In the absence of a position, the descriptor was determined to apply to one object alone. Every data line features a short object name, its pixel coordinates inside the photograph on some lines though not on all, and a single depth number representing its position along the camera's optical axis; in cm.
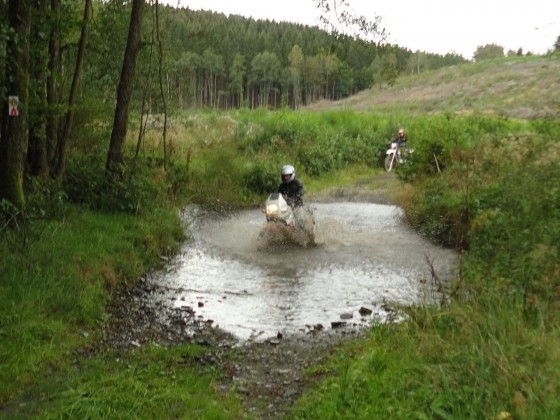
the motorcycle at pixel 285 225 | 1466
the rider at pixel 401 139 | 3077
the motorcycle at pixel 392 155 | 3081
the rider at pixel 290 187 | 1541
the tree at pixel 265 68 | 9125
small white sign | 988
